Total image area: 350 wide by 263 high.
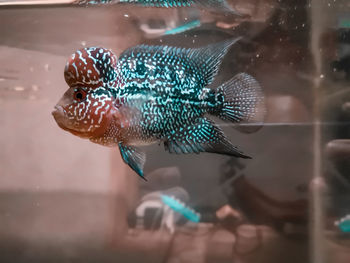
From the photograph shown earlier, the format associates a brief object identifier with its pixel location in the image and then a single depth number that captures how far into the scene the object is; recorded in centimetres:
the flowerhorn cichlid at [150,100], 48
